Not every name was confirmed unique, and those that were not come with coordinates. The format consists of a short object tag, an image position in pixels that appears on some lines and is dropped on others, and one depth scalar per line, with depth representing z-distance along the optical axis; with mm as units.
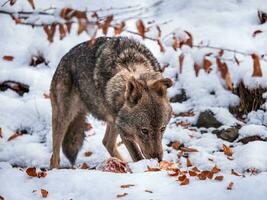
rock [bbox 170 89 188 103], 16391
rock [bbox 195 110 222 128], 15020
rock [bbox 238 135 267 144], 14031
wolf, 10773
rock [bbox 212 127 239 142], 14391
